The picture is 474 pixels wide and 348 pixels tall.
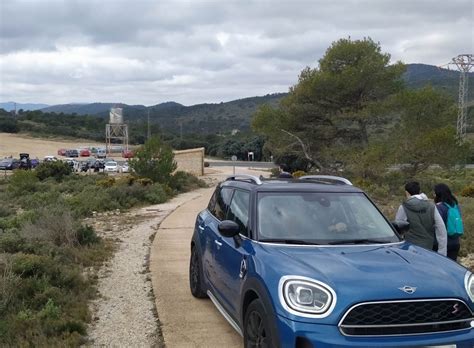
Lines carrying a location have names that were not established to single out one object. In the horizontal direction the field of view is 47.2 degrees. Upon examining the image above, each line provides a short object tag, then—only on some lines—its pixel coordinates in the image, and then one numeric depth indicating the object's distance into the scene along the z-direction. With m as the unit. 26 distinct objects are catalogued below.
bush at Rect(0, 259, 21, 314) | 6.29
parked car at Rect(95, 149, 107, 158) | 88.31
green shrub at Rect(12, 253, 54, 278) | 7.36
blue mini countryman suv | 3.80
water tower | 95.39
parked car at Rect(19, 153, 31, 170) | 58.65
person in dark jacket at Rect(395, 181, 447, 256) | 6.32
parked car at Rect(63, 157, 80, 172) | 57.66
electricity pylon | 72.61
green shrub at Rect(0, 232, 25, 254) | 9.49
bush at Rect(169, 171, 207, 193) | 30.95
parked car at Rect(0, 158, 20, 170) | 63.09
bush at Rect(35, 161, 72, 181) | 38.78
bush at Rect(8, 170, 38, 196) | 30.20
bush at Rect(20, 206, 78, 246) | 10.53
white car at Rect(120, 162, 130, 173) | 54.94
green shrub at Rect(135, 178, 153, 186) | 27.19
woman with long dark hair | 6.71
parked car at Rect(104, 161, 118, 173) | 55.58
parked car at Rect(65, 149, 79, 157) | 87.00
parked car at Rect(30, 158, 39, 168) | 63.42
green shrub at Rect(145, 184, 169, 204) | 23.70
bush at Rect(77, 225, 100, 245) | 11.27
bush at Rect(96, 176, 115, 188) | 29.11
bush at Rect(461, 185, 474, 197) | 28.61
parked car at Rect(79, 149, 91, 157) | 89.69
